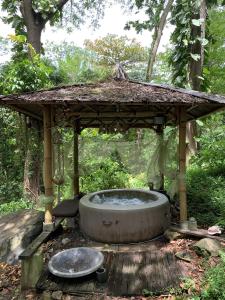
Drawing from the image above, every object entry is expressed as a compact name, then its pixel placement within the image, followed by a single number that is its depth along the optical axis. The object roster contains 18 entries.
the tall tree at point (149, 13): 7.50
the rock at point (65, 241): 4.19
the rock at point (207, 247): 3.58
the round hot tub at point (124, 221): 4.09
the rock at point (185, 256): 3.53
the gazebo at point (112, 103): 3.91
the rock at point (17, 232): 4.24
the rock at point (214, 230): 4.08
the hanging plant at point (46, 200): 4.29
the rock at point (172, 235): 4.14
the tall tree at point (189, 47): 7.35
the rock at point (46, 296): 2.96
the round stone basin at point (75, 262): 3.12
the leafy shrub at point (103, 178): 7.54
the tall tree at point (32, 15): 7.94
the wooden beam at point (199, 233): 3.90
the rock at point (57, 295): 2.93
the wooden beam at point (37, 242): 3.30
